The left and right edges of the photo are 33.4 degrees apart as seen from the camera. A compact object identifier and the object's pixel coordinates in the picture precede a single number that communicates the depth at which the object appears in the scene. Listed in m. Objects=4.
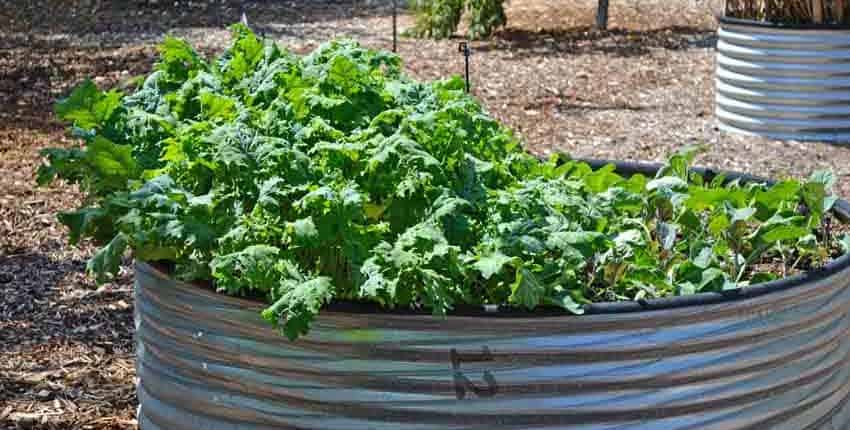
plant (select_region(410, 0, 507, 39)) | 11.67
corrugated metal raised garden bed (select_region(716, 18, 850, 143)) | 7.80
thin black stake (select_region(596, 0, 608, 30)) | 12.12
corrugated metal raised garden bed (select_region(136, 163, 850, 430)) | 2.46
